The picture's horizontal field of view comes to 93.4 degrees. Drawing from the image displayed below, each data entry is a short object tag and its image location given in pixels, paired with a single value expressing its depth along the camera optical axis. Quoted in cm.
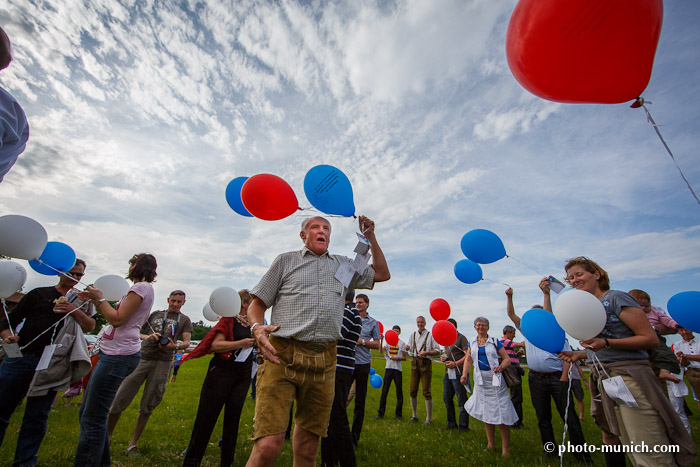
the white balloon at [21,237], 290
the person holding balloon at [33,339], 299
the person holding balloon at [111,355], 272
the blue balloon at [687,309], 362
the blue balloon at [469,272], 565
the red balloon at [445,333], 615
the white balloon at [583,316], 258
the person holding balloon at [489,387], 468
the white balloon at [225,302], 355
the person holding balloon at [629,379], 233
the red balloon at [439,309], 716
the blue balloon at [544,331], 347
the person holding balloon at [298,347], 203
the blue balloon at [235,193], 382
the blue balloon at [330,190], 319
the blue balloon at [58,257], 359
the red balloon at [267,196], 310
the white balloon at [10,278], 327
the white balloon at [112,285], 361
